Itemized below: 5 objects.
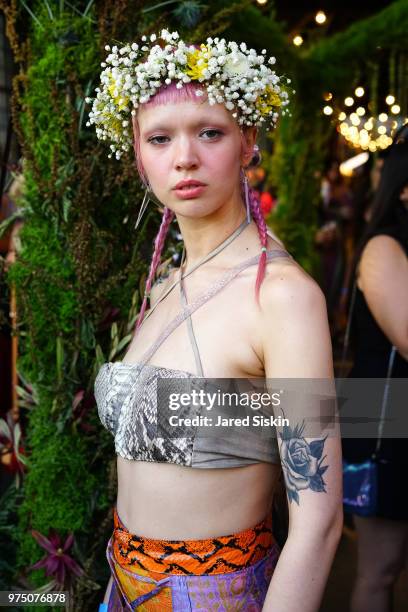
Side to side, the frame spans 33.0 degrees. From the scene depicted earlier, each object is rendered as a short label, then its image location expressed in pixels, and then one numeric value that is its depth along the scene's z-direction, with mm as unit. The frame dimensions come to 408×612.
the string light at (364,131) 5785
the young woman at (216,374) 1375
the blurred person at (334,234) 8688
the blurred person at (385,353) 2408
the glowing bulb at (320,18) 5478
